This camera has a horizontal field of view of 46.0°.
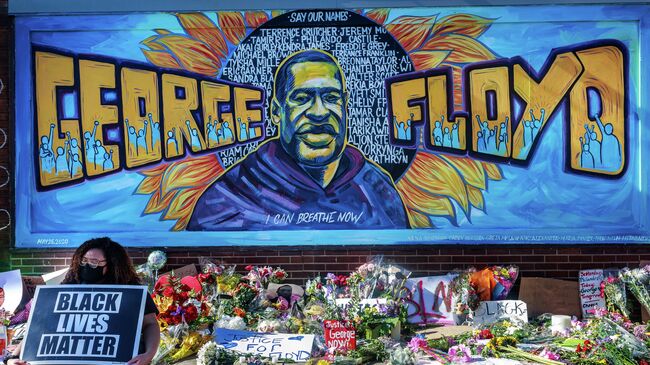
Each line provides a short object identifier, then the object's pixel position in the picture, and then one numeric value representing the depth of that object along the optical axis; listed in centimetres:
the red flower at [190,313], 746
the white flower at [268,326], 771
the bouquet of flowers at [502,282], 902
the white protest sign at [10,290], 885
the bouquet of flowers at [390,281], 870
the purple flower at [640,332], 764
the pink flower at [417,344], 724
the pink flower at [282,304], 874
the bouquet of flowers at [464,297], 877
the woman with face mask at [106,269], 525
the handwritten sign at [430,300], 898
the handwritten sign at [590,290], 909
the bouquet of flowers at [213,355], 679
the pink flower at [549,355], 696
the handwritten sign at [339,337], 730
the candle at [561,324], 790
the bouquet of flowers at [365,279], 866
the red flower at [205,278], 875
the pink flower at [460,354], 697
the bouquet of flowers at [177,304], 740
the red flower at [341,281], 893
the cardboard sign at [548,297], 912
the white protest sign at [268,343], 721
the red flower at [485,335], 768
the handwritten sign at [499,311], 867
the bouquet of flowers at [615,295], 884
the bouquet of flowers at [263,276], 898
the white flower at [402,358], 678
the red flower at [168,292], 749
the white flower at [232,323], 782
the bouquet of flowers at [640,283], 875
